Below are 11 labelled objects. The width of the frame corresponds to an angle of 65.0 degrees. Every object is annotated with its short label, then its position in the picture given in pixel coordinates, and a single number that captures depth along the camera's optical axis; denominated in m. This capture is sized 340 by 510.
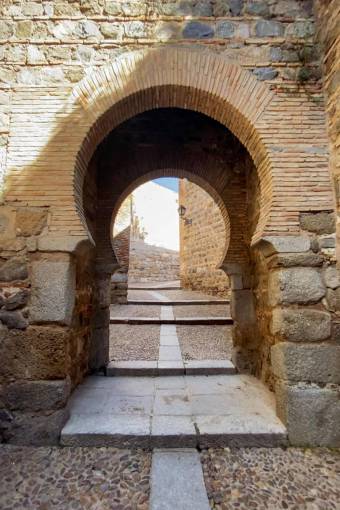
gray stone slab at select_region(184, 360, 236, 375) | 3.64
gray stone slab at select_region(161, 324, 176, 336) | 6.02
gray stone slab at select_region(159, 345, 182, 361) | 4.12
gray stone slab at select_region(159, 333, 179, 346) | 5.14
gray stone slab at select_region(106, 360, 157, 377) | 3.59
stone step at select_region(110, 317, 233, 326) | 6.93
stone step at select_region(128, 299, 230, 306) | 9.40
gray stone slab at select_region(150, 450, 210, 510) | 1.62
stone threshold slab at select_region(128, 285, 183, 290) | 15.48
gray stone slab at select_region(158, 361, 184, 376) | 3.64
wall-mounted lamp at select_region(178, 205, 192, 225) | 13.63
